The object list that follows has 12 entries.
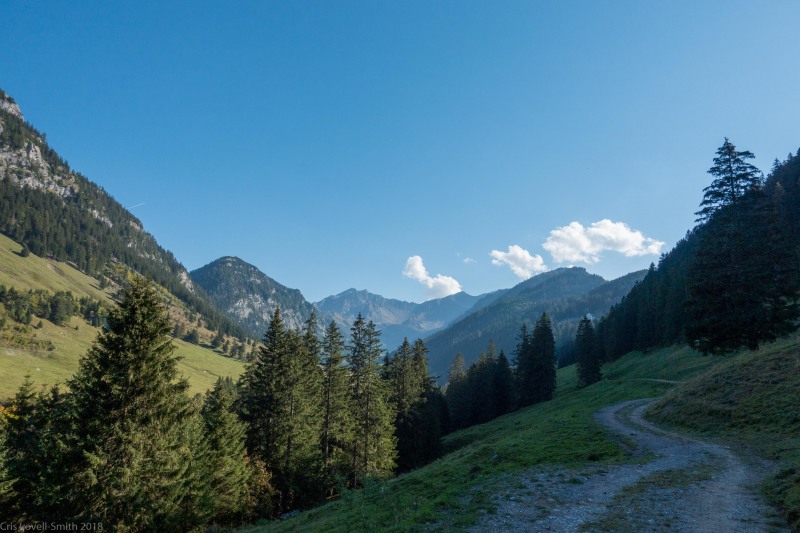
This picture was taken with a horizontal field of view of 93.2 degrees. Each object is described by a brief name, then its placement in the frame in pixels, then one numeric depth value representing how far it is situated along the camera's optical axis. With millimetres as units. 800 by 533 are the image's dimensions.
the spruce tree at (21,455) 23500
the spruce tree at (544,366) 65875
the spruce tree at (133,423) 18250
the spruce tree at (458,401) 79562
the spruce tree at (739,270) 28312
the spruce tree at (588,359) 65875
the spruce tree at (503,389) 75250
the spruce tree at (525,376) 67562
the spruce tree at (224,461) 28422
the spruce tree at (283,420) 35438
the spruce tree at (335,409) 41719
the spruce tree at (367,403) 41625
